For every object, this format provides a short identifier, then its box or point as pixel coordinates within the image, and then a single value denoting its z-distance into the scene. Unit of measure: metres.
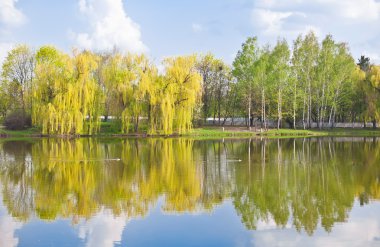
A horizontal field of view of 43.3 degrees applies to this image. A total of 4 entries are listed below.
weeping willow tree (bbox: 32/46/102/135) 50.69
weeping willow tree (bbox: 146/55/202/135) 52.81
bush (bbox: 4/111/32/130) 58.41
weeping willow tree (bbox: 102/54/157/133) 53.72
